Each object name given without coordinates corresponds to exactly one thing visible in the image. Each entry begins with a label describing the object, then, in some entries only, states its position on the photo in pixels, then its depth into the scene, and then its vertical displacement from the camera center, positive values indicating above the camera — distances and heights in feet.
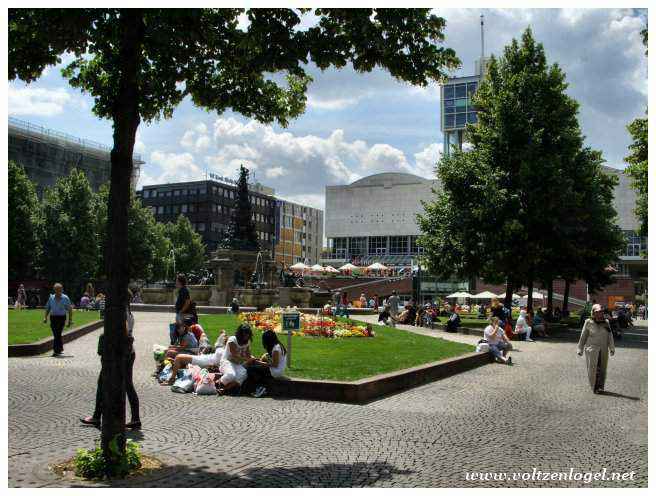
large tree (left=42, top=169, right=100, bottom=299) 186.39 +8.45
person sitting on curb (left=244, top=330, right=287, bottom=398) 38.45 -5.54
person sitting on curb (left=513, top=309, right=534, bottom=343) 89.61 -7.09
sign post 45.78 -3.48
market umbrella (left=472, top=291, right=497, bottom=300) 173.27 -5.70
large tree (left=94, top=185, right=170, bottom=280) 210.59 +9.73
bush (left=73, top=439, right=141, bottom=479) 21.38 -6.09
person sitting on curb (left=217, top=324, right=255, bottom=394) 38.18 -5.07
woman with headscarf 42.68 -4.41
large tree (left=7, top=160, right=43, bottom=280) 177.47 +10.81
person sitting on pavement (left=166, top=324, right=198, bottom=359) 44.99 -4.76
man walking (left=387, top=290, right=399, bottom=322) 110.63 -5.30
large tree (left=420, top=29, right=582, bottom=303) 105.29 +15.16
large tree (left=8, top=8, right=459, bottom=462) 22.79 +8.11
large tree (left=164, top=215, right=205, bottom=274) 281.95 +8.99
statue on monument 157.08 +8.48
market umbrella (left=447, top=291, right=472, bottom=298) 179.61 -5.82
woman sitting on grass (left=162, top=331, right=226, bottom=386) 41.57 -5.51
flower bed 74.38 -6.34
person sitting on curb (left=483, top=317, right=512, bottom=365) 60.85 -6.02
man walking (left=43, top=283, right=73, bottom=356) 54.44 -3.69
